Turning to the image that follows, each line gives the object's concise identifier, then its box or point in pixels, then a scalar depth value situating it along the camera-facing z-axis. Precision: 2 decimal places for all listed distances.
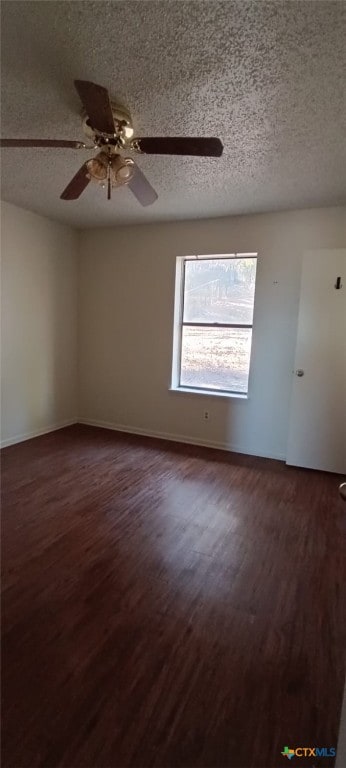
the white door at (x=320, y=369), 3.29
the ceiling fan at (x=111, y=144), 1.53
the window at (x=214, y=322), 3.94
